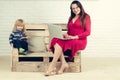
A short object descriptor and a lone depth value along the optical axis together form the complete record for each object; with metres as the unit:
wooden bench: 4.98
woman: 4.88
